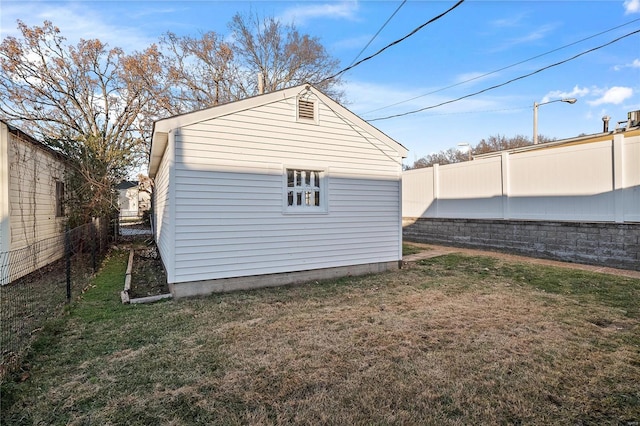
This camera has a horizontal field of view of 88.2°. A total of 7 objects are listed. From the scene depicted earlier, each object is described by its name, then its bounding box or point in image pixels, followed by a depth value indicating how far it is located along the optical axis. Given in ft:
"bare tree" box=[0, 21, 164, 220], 48.29
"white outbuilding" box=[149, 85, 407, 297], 19.57
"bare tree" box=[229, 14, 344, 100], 70.74
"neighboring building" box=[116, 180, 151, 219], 67.38
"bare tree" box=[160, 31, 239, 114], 67.97
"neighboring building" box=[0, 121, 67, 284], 22.38
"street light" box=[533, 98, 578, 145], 57.53
